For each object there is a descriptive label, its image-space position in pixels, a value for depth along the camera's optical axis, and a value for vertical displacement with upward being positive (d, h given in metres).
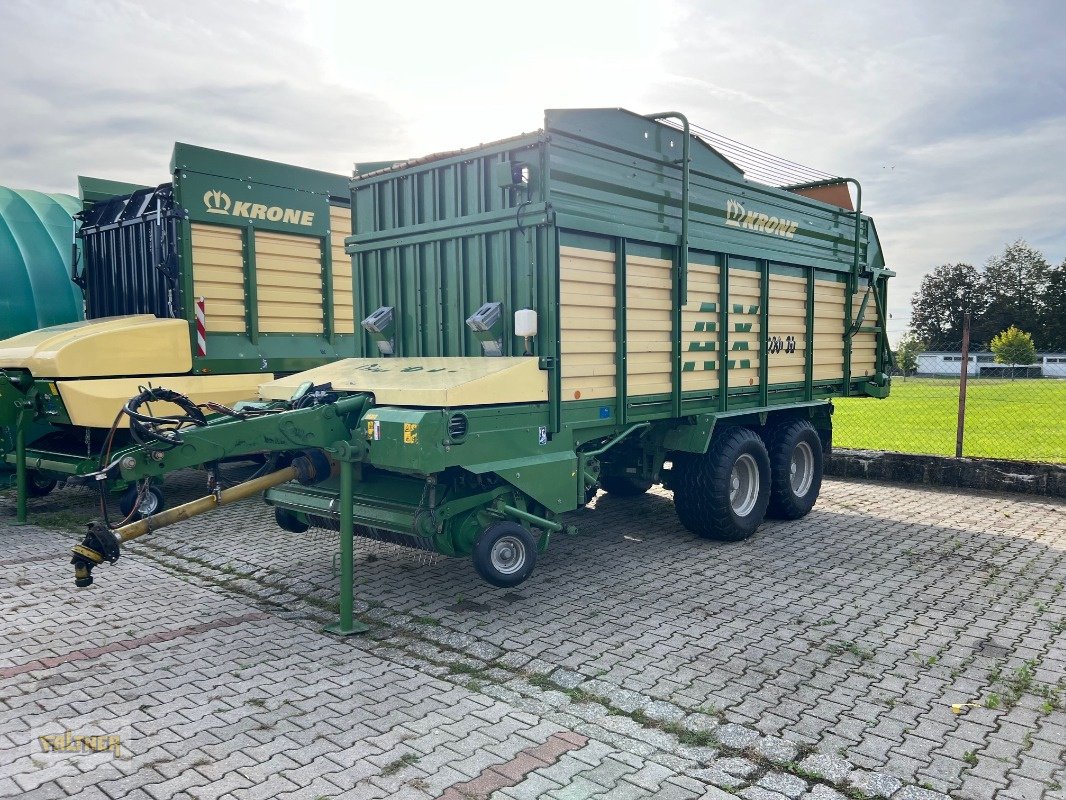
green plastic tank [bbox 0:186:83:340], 9.67 +1.24
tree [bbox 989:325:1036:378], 51.19 +0.78
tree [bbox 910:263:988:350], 72.25 +5.73
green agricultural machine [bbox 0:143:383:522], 6.91 +0.62
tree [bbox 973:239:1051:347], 68.75 +6.45
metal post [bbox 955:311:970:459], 8.84 -0.19
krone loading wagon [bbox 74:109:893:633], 4.52 +0.01
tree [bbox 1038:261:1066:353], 64.88 +4.22
